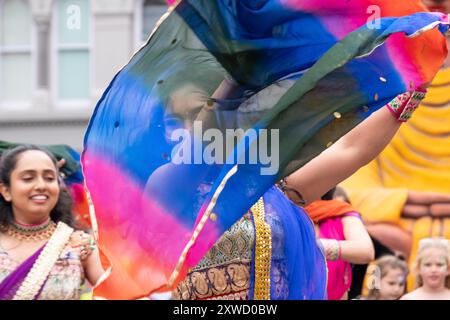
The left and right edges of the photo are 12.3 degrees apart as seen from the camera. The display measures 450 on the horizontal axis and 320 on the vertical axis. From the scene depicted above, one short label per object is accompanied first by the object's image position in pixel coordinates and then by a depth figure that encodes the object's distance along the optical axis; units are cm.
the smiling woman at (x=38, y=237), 785
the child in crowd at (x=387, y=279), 1036
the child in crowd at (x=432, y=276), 989
